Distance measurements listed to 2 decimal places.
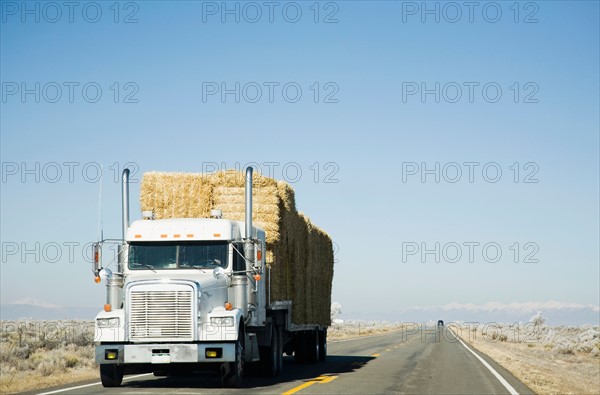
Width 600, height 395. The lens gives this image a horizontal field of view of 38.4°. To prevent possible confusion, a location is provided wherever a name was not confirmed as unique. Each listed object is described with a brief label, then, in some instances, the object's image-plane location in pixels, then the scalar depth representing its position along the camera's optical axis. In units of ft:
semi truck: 57.62
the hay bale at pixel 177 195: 72.90
